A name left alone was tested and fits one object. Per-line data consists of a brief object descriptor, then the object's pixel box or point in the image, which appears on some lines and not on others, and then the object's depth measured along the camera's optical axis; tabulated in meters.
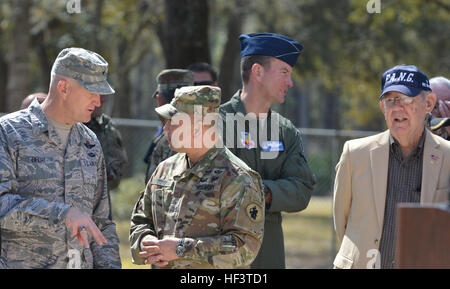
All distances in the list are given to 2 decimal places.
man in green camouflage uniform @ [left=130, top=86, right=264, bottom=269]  7.22
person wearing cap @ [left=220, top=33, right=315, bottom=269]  10.07
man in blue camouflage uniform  7.30
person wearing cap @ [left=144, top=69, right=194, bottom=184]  11.31
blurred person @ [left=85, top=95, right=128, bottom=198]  12.76
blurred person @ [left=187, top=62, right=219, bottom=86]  14.27
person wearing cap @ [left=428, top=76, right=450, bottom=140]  9.95
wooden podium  5.34
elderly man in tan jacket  8.34
